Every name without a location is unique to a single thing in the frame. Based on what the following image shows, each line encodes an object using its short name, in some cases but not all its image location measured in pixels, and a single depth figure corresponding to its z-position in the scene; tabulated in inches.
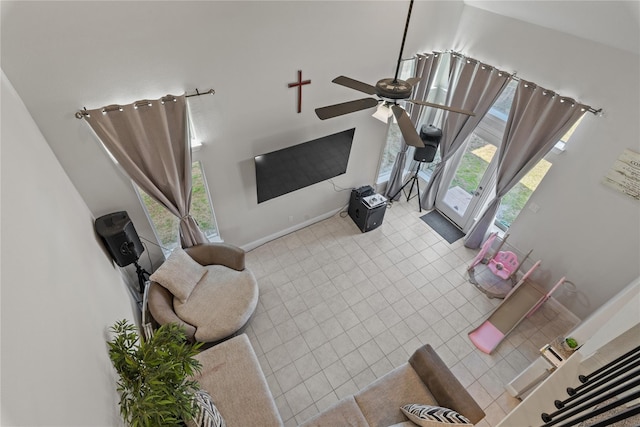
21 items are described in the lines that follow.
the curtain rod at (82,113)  106.4
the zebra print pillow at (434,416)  103.8
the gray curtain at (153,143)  113.6
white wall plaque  128.3
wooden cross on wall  143.3
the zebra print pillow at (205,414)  98.2
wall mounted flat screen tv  161.0
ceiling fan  83.9
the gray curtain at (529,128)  141.7
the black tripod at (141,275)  146.7
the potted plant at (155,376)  76.9
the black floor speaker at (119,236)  124.3
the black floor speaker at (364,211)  201.5
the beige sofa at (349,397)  113.5
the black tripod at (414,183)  226.2
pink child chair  185.6
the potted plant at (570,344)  123.4
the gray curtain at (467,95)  163.3
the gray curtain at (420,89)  172.5
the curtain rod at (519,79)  132.3
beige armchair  139.4
